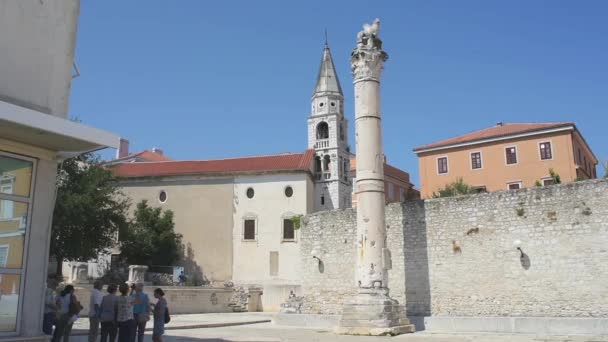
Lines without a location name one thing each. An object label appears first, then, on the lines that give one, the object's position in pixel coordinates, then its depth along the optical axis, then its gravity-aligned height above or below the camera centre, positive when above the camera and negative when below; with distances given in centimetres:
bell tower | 4766 +1348
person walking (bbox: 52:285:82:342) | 921 -45
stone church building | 3806 +564
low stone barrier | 2688 -89
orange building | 3266 +799
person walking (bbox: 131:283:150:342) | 965 -44
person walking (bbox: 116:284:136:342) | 898 -54
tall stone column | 1536 +213
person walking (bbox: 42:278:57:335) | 891 -47
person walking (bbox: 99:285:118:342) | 901 -54
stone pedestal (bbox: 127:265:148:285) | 2772 +51
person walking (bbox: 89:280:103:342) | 956 -47
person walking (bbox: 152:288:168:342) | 997 -58
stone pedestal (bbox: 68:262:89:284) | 2594 +45
